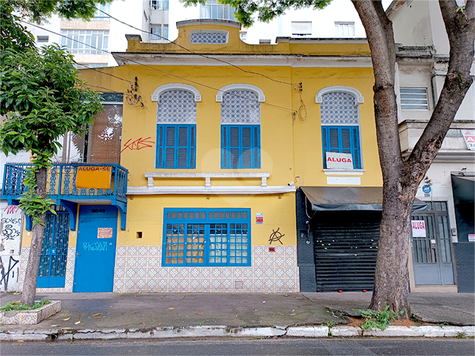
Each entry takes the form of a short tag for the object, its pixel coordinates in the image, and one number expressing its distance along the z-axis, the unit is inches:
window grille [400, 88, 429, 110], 434.9
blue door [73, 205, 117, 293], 378.9
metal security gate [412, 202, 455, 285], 395.9
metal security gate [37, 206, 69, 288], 377.7
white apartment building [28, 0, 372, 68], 905.5
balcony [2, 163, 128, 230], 348.5
